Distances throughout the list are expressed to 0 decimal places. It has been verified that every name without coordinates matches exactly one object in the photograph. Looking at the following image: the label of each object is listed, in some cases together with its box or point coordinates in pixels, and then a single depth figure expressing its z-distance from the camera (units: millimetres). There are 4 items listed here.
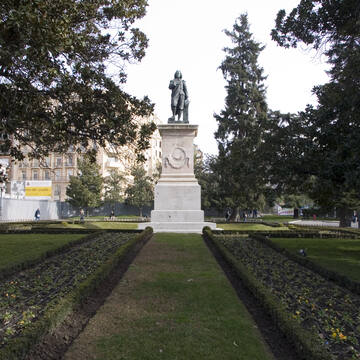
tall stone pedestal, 17172
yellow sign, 46031
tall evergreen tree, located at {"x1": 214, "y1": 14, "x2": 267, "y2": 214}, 32688
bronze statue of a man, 19000
